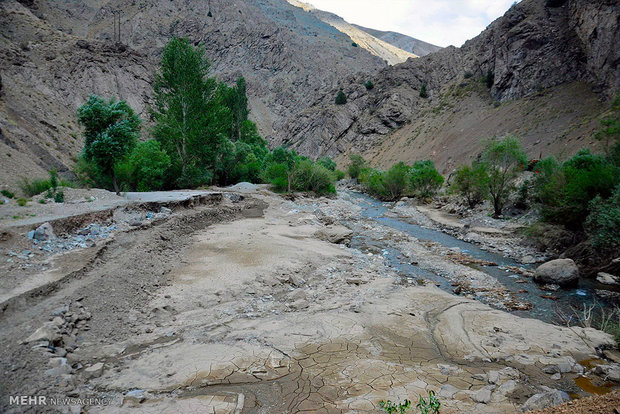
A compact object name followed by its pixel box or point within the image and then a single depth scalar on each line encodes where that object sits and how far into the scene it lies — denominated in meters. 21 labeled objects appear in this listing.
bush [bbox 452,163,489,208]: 24.42
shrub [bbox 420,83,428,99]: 75.12
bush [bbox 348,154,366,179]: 57.16
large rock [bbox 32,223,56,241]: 8.50
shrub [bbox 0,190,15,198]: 15.54
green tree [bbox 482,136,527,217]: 22.02
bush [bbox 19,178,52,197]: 16.67
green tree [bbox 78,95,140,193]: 15.73
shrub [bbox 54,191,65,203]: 12.31
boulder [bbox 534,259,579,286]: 10.87
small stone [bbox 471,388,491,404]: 4.19
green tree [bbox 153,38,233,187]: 25.91
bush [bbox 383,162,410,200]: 37.09
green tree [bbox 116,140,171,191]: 21.66
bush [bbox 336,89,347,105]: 80.00
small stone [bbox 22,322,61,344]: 4.88
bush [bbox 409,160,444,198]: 33.32
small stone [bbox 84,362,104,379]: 4.67
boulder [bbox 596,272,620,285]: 10.92
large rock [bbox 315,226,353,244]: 16.36
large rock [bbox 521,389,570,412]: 3.94
